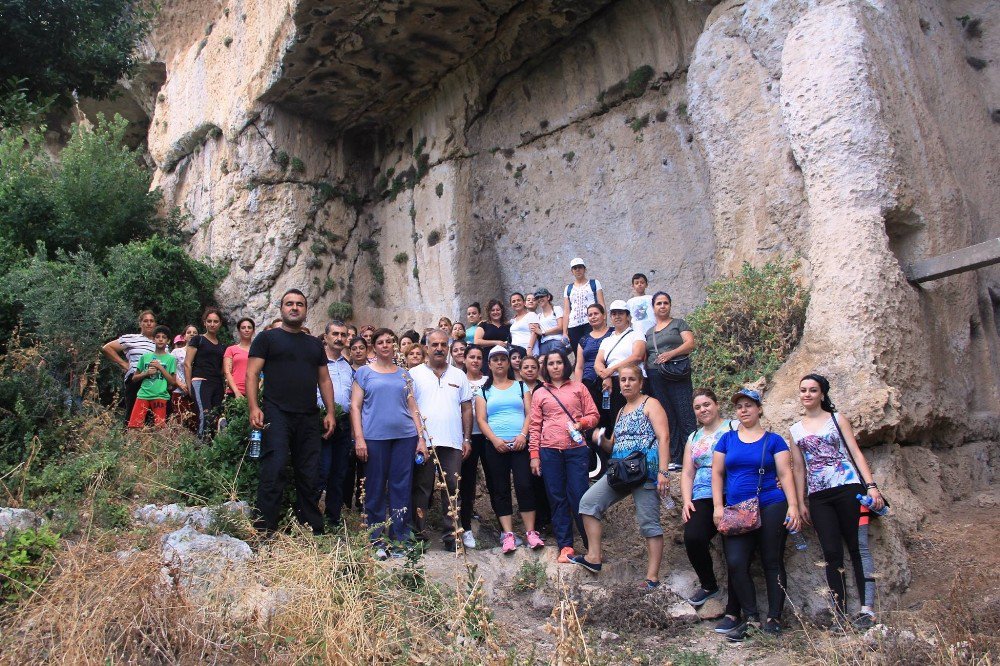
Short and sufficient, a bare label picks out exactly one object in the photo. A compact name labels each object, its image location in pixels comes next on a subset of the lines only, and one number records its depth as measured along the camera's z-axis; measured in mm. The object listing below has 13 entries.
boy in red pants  8516
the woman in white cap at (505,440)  6805
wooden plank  6961
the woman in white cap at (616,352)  7320
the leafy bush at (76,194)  13016
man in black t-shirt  6027
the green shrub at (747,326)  7781
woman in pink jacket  6488
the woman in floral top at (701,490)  5770
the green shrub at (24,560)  4609
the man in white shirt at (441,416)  6655
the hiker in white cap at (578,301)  9359
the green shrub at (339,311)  14133
